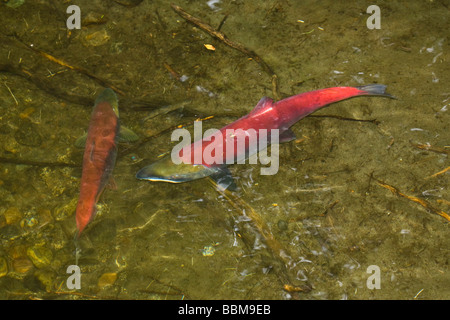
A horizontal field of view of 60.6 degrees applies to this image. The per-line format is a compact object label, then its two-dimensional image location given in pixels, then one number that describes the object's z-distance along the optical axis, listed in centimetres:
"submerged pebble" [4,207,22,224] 409
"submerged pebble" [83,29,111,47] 517
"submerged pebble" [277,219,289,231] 409
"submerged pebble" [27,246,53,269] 392
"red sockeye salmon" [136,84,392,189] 412
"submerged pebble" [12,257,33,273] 389
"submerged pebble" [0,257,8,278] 387
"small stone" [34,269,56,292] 385
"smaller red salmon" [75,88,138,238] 397
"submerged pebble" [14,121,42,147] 450
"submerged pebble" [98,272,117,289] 385
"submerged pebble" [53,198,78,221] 412
